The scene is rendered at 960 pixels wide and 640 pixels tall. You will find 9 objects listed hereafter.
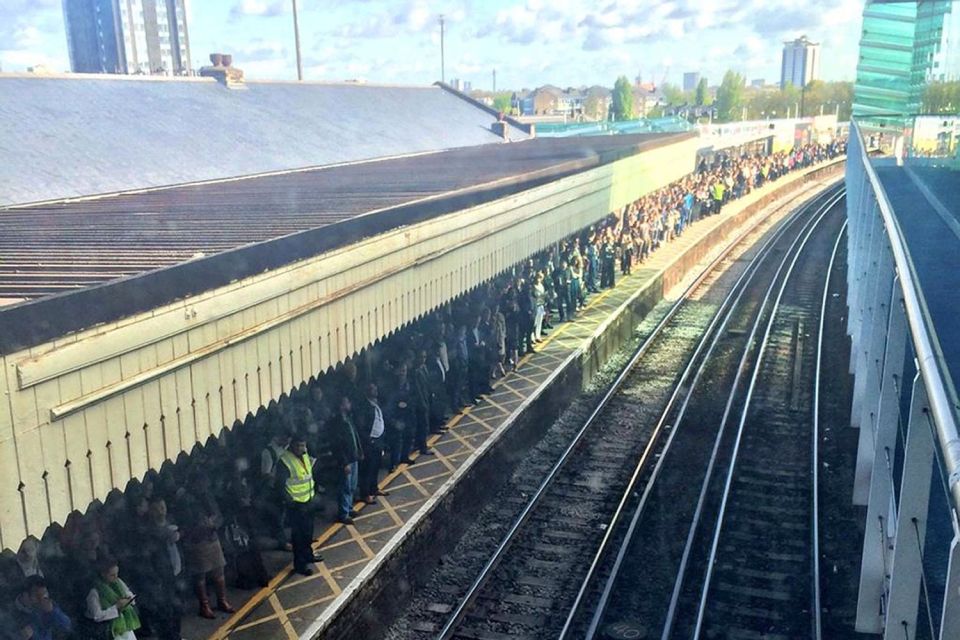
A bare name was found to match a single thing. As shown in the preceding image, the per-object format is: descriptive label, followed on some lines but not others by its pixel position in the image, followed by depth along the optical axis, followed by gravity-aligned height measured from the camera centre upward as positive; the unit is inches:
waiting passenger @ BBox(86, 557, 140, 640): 227.6 -124.9
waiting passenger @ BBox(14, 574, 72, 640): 213.3 -118.9
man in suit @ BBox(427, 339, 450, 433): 441.4 -139.7
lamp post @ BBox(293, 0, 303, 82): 1740.9 +141.9
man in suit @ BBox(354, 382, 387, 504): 363.9 -135.9
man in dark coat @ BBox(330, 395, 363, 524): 336.2 -127.4
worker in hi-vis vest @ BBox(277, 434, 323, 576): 297.4 -127.7
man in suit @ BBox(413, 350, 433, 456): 414.6 -136.7
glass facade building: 837.8 +49.6
